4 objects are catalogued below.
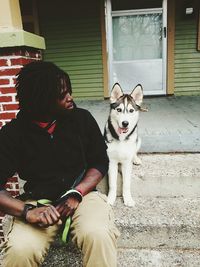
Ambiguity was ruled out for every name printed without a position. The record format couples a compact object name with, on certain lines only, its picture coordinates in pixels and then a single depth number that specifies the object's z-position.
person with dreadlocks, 1.82
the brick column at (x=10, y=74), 2.57
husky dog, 2.67
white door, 6.82
